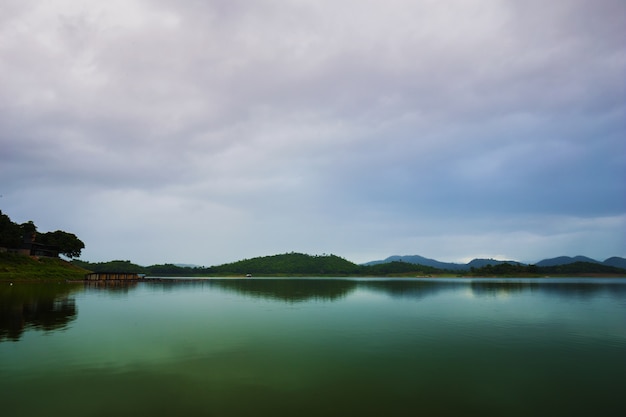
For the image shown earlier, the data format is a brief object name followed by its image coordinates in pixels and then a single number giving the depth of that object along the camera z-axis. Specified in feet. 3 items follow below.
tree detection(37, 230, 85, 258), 447.42
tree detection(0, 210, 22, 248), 344.49
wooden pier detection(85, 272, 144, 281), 391.32
